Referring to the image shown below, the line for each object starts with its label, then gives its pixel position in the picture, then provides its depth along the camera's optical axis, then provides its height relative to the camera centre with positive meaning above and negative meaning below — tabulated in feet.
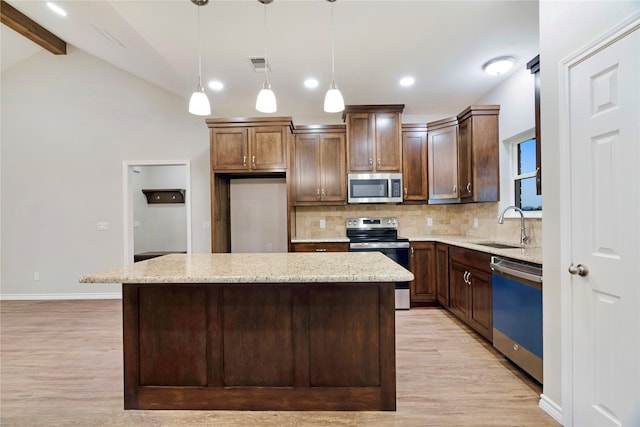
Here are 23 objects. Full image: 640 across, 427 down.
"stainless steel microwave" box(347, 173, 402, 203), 12.73 +1.05
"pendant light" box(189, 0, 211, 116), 6.12 +2.34
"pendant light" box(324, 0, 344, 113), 6.01 +2.30
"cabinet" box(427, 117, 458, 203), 12.28 +2.20
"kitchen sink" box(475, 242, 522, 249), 9.47 -1.17
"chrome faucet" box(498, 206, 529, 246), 8.99 -0.79
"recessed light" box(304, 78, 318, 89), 11.11 +5.00
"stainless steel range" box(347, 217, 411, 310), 11.98 -1.51
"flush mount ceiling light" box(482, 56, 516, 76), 9.44 +4.79
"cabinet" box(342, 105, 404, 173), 12.68 +3.08
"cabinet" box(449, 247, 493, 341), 8.59 -2.55
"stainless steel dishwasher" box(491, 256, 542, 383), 6.45 -2.46
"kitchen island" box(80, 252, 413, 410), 5.80 -2.65
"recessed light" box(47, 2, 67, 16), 9.81 +7.02
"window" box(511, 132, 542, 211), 9.90 +1.32
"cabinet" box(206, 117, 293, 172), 12.04 +2.83
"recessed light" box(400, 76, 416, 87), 10.89 +4.93
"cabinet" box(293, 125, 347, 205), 12.93 +2.13
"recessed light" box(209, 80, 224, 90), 11.38 +5.10
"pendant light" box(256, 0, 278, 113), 6.13 +2.35
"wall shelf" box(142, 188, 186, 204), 19.61 +1.24
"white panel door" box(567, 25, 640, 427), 4.19 -0.38
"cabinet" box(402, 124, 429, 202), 13.00 +2.11
